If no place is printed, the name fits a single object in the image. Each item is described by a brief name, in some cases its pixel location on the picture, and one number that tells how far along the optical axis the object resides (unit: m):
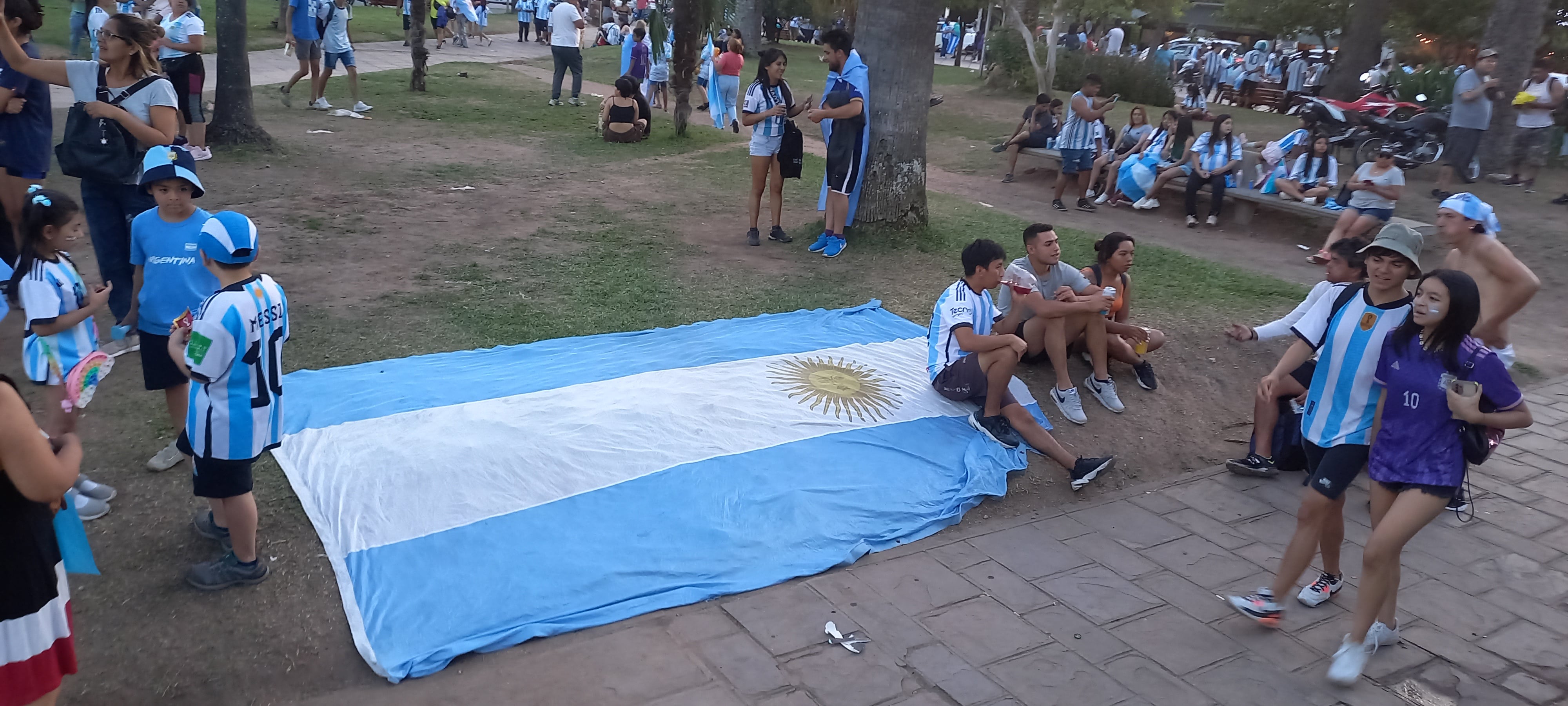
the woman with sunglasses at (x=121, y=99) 4.95
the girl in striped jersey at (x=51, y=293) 3.71
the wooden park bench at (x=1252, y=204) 10.44
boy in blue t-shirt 3.96
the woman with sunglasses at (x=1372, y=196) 8.95
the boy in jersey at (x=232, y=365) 3.23
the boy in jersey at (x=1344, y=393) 3.67
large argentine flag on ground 3.80
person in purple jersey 3.29
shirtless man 4.81
